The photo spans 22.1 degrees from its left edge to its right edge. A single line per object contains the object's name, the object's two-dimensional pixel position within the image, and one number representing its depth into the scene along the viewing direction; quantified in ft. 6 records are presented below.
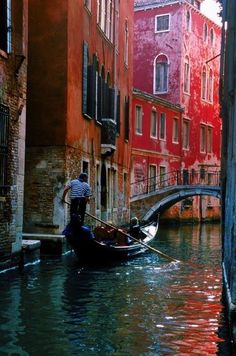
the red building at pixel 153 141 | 84.17
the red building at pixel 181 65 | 97.96
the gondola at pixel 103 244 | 34.99
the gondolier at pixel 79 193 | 38.45
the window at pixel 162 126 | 91.76
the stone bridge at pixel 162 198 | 77.97
